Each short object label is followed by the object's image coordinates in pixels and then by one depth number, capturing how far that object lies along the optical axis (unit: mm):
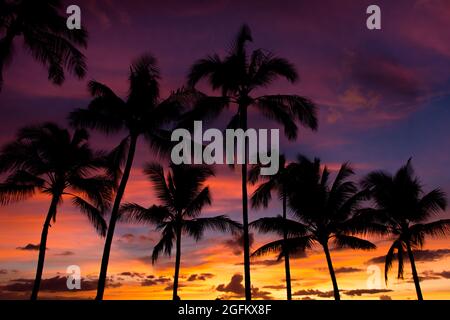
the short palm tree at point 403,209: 25547
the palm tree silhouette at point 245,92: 20219
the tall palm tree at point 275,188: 25578
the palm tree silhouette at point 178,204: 26509
